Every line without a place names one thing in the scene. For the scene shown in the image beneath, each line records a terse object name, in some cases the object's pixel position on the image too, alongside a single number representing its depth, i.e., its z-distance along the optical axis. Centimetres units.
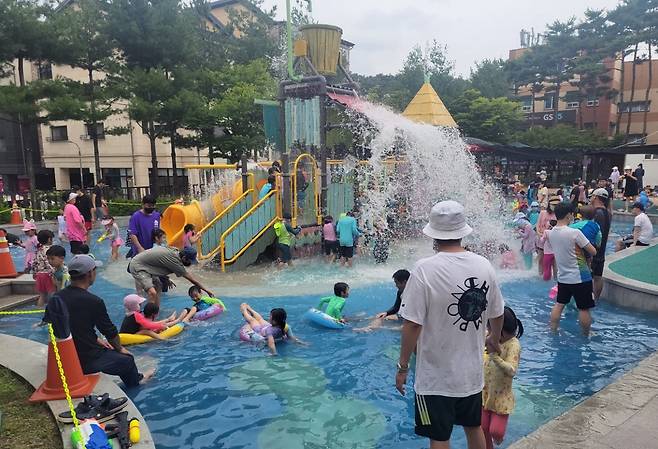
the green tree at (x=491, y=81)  4700
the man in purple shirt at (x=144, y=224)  923
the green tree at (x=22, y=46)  1845
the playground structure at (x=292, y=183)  1155
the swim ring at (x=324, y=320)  733
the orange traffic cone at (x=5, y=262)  921
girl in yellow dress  365
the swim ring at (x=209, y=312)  785
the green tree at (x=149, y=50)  2202
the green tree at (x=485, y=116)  3528
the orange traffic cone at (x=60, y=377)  448
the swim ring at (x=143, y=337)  668
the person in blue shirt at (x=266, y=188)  1193
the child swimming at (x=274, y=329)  661
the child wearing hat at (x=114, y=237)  1312
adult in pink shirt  1045
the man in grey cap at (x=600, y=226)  765
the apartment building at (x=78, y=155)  3366
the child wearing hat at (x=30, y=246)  895
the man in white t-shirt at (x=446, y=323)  291
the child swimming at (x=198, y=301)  795
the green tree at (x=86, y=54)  1977
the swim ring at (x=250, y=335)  671
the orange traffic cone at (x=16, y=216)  1845
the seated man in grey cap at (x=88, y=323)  471
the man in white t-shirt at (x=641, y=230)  1096
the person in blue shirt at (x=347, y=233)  1122
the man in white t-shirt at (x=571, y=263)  632
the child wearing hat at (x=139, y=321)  688
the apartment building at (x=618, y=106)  4219
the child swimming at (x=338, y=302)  735
